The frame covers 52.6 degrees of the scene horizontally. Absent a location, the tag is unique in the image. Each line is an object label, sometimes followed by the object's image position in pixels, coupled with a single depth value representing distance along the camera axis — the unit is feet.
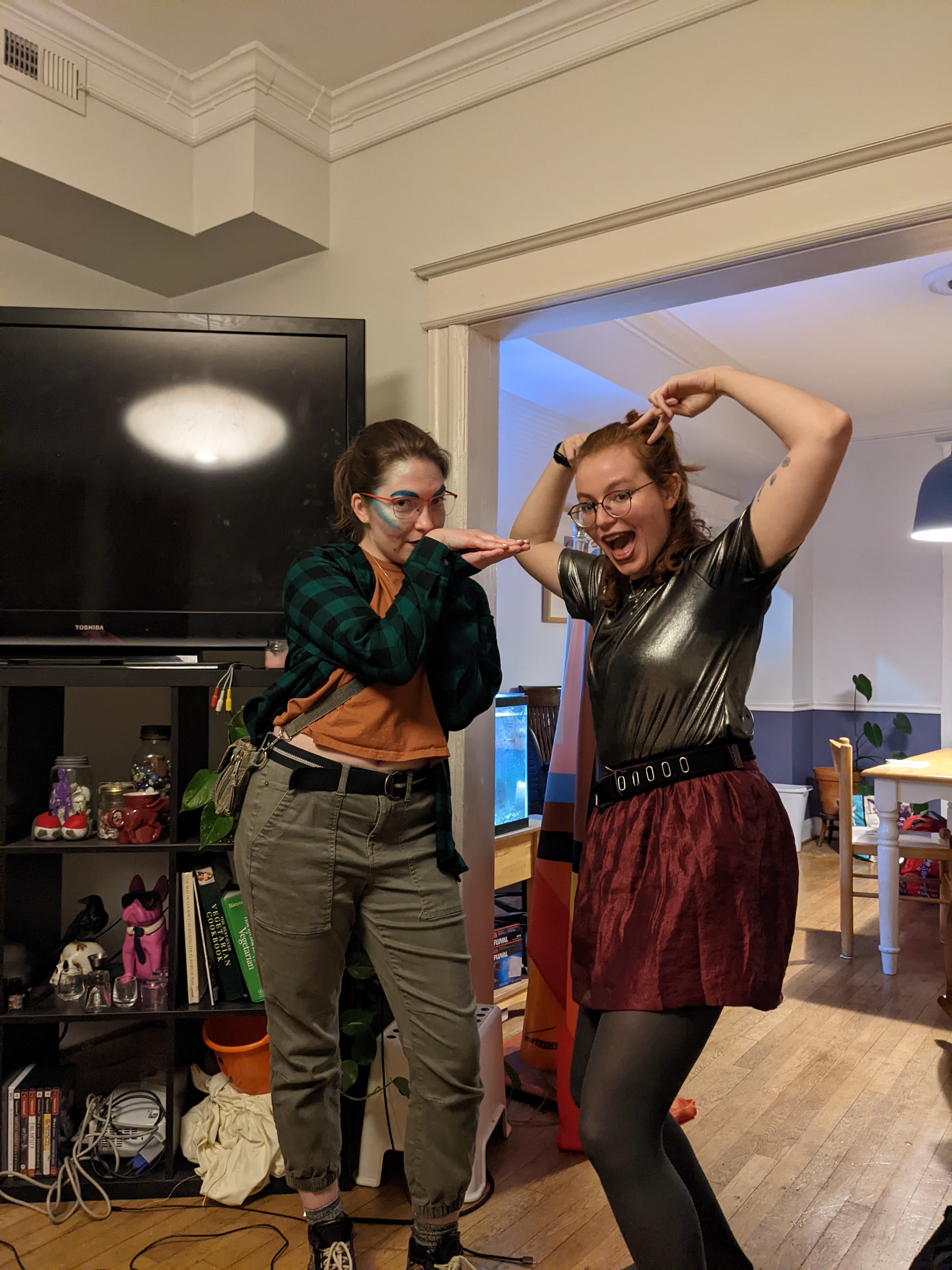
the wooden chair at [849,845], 12.48
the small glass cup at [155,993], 6.95
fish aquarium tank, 11.59
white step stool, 6.88
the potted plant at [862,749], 20.57
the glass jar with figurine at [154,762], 7.23
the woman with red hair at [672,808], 4.04
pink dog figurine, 7.03
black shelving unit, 6.82
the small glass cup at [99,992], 6.88
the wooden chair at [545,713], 14.37
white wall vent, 7.09
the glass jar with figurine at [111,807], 7.01
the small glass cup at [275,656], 7.26
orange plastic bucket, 7.03
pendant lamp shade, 13.97
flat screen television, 7.27
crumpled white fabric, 6.70
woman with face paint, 5.12
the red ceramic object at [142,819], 6.95
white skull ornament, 7.13
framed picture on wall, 16.15
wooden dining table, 12.10
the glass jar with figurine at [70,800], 7.01
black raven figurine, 7.47
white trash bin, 20.95
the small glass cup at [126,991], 6.94
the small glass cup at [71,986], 7.06
